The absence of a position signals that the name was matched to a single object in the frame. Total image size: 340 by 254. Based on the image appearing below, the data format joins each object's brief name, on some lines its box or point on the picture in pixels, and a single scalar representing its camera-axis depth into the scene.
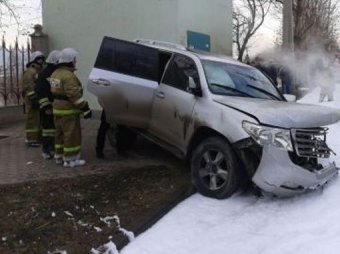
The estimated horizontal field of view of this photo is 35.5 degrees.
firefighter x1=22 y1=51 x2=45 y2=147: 9.47
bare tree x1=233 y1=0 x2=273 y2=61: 45.97
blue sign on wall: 12.16
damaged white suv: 5.80
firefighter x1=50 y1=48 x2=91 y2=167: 7.48
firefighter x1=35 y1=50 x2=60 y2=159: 8.07
